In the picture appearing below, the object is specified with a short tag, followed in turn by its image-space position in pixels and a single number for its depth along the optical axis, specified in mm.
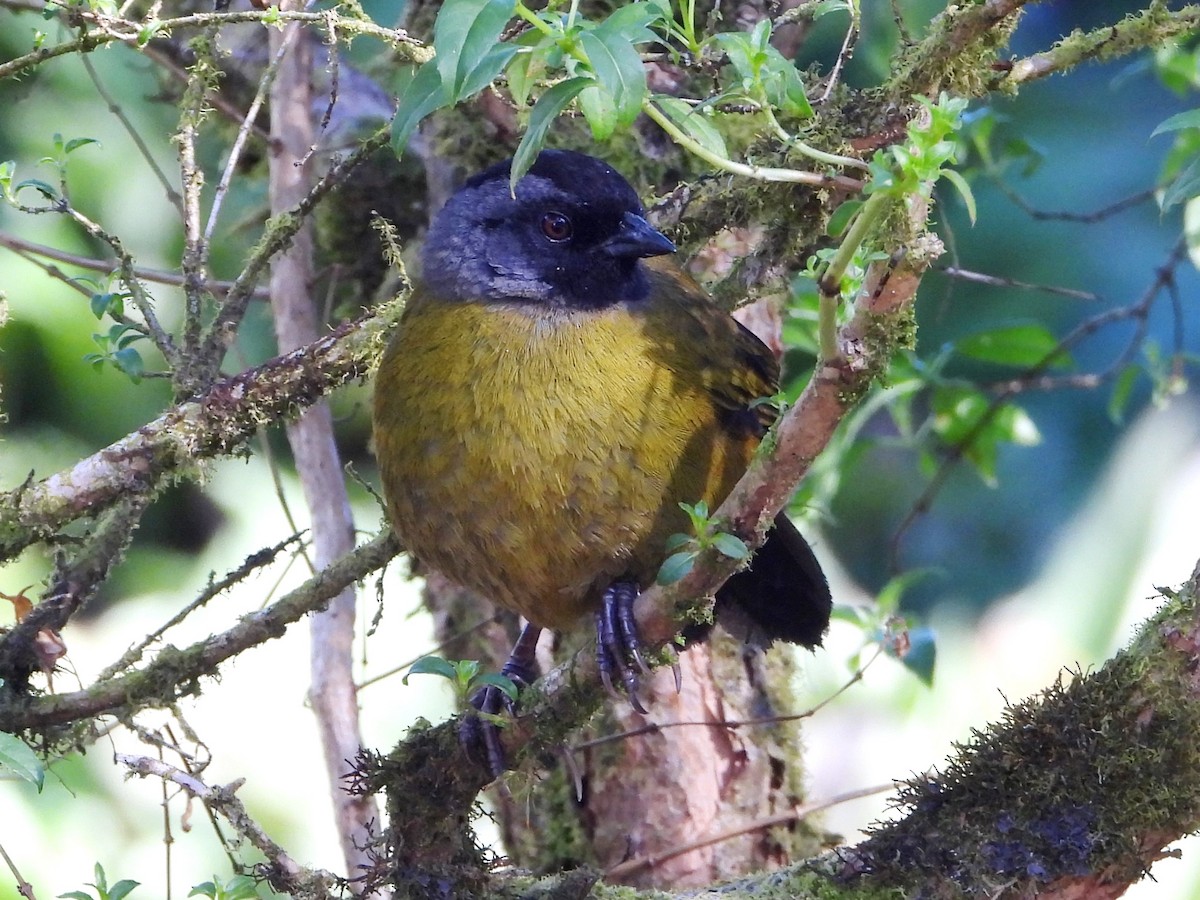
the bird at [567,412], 4711
